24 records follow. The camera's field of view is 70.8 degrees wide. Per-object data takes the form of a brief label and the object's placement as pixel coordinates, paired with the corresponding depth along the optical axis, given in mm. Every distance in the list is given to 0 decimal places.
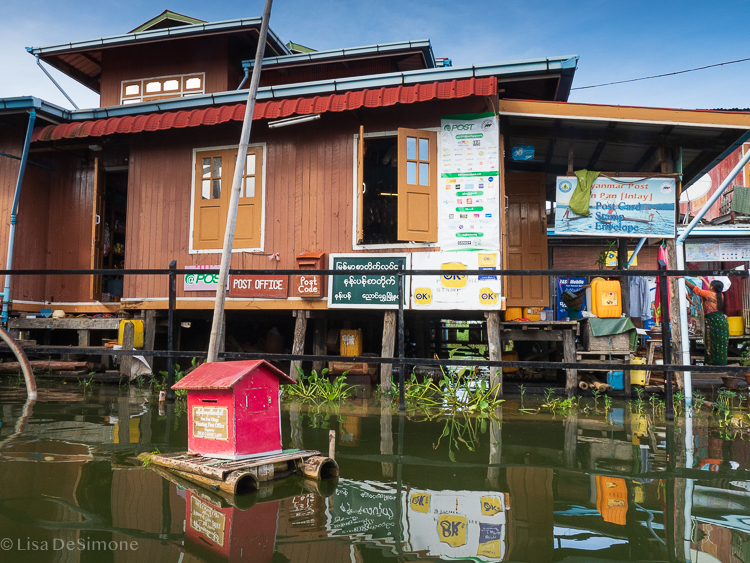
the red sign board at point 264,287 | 8000
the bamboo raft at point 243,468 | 2887
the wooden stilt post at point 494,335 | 7309
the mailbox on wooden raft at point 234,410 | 3162
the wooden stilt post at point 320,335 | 8531
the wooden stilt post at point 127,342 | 7871
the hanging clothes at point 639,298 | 13383
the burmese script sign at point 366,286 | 7605
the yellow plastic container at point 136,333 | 8047
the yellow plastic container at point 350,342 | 8328
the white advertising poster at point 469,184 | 7633
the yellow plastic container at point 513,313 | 8609
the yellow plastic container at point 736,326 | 12148
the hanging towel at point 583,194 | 7973
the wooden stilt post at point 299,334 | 7566
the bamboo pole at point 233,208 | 5684
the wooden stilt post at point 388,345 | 7289
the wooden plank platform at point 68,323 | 8617
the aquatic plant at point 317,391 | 6410
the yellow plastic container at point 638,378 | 8031
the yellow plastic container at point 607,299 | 7625
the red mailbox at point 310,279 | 7844
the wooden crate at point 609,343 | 7688
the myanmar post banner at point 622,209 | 7820
